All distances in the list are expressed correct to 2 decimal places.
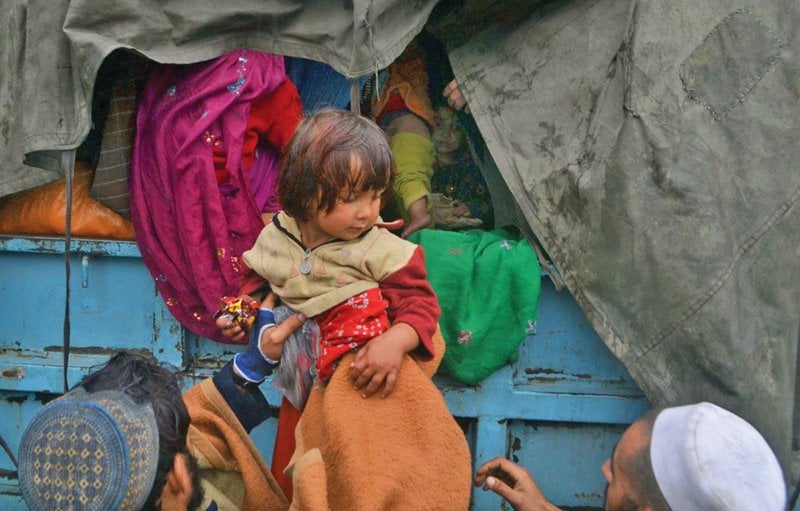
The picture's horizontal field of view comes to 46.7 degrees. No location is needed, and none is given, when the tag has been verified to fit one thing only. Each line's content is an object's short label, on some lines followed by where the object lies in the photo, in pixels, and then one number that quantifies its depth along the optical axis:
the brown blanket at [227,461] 2.23
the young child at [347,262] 2.15
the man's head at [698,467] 1.77
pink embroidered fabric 2.74
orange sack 2.91
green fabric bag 2.68
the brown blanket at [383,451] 2.07
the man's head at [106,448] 1.63
